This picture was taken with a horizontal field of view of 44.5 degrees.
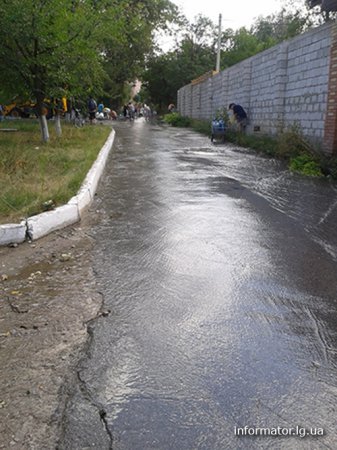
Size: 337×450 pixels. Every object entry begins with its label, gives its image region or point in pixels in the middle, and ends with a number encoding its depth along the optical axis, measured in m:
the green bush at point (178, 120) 29.74
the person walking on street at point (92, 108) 23.48
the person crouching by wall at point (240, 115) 15.90
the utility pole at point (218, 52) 30.11
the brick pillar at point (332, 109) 8.76
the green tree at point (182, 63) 45.00
